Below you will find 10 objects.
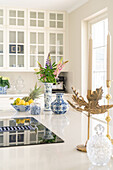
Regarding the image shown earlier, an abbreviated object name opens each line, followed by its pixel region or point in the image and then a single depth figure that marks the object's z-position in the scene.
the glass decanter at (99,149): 1.02
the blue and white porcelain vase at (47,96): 2.53
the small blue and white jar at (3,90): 4.79
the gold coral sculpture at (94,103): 1.11
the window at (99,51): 4.08
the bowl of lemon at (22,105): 2.48
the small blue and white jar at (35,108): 2.34
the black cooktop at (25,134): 1.38
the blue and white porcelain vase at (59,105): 2.33
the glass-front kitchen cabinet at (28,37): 4.86
